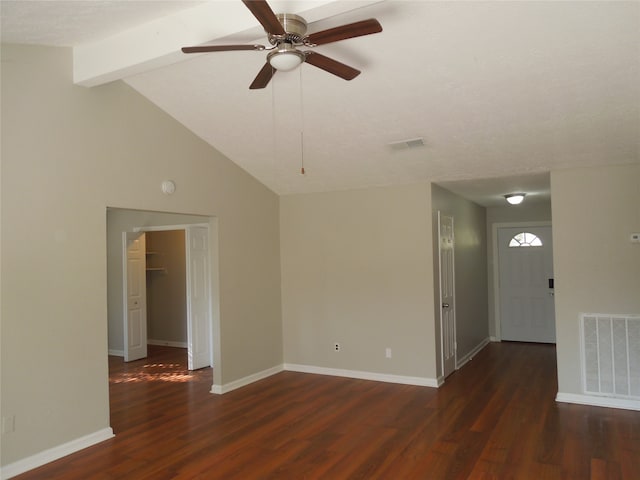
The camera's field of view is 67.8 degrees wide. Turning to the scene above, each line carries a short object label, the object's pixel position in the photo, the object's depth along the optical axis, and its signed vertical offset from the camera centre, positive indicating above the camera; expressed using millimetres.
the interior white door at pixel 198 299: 6574 -551
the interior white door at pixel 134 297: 7227 -546
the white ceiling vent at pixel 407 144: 4645 +1103
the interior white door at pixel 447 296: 5934 -550
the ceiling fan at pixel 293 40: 2277 +1100
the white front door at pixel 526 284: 8000 -564
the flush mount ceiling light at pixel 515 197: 6586 +749
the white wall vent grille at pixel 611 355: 4668 -1057
